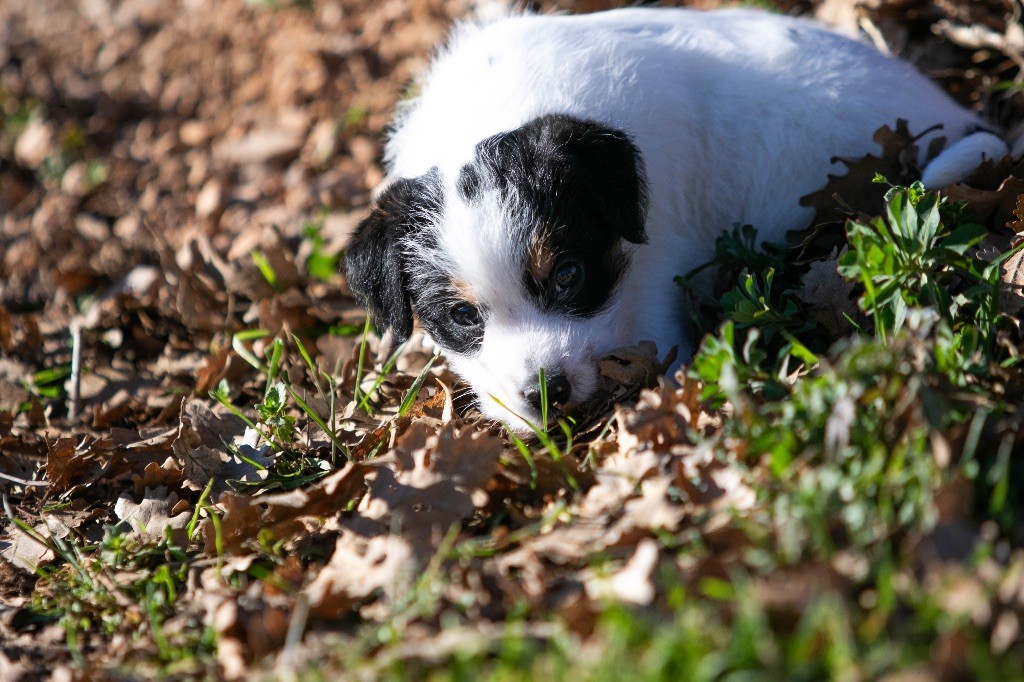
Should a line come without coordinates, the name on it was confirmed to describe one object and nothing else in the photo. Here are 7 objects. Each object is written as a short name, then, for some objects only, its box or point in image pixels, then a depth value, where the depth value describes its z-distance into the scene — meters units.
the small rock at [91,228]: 6.34
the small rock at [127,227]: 6.18
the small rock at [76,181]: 7.04
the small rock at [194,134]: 7.27
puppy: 3.38
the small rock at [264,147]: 6.52
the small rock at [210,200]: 6.15
